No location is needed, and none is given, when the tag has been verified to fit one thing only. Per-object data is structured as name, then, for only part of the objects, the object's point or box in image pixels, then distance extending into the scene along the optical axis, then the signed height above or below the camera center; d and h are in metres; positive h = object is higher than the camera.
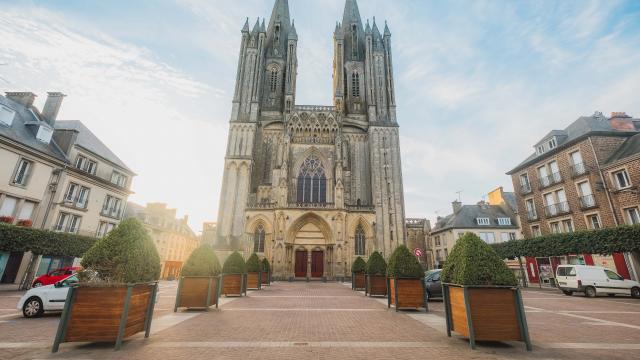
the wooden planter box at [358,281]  16.80 -0.87
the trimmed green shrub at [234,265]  13.39 -0.10
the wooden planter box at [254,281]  16.78 -1.03
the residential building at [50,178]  17.28 +5.59
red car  13.33 -0.86
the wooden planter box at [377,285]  13.17 -0.84
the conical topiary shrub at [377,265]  13.39 +0.07
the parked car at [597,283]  14.13 -0.50
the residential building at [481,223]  33.59 +5.50
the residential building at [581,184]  17.88 +6.21
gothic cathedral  26.27 +10.38
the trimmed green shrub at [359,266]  17.44 +0.01
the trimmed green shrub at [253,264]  17.17 -0.05
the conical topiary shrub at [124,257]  5.18 +0.06
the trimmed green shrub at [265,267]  20.80 -0.24
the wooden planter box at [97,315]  4.75 -0.95
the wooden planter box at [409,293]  9.02 -0.81
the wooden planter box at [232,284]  12.90 -0.95
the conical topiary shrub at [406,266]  9.23 +0.03
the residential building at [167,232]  34.44 +3.97
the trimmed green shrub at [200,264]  9.15 -0.07
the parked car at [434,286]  12.19 -0.75
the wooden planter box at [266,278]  20.50 -1.03
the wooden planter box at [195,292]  8.91 -0.95
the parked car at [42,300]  8.06 -1.20
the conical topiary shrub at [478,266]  5.31 +0.05
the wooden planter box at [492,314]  5.01 -0.79
